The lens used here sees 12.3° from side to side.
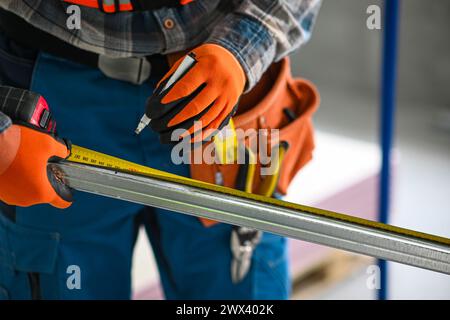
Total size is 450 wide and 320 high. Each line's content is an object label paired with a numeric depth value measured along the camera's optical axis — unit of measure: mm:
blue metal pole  3081
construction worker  2396
